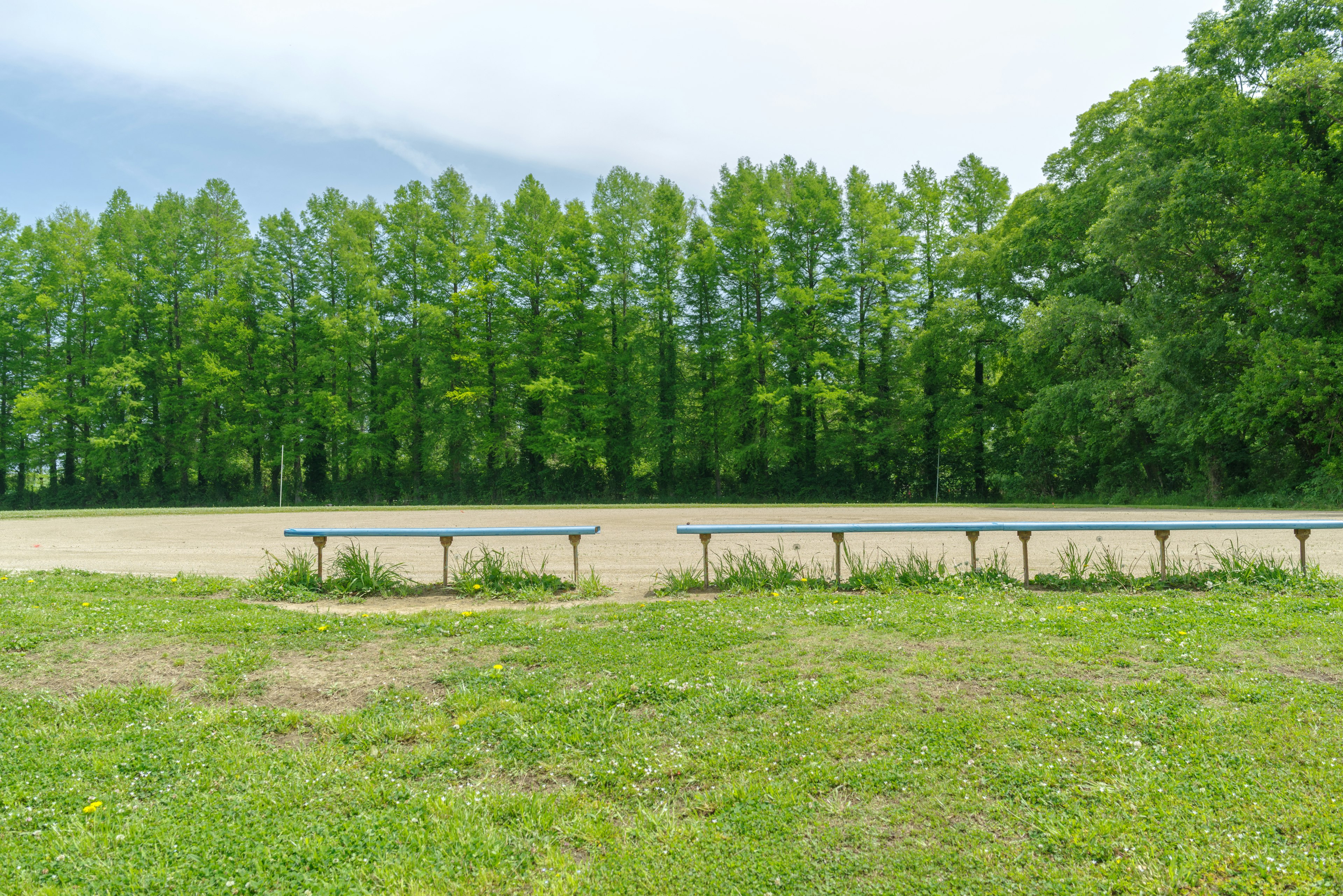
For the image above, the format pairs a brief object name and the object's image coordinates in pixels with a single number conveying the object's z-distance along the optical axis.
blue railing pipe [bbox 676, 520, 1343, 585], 8.13
